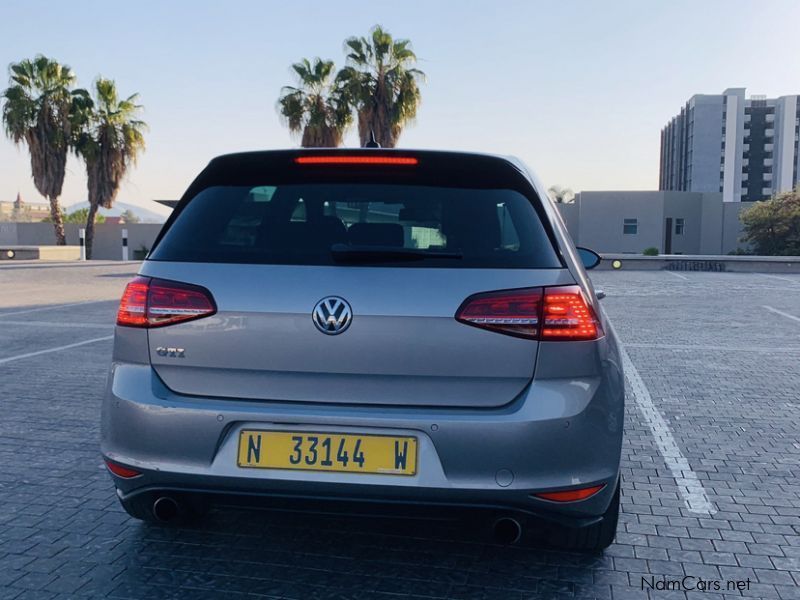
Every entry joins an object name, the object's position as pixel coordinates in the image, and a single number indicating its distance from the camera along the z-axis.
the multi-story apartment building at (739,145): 108.12
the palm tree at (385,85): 34.69
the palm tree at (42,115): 36.91
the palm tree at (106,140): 38.41
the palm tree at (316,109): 35.81
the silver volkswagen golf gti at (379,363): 2.55
